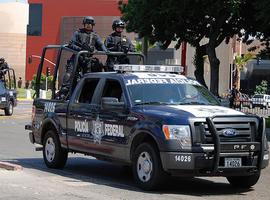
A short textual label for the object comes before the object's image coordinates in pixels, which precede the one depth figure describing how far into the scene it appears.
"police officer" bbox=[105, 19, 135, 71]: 14.41
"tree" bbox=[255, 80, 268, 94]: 82.06
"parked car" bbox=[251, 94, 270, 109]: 53.01
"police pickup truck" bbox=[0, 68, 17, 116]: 31.31
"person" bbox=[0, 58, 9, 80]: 34.54
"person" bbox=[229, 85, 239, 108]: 40.42
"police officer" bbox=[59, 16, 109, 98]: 13.40
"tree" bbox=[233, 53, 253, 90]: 87.99
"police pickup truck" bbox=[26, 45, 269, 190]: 9.79
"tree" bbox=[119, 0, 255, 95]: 30.39
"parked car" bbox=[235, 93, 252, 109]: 42.65
